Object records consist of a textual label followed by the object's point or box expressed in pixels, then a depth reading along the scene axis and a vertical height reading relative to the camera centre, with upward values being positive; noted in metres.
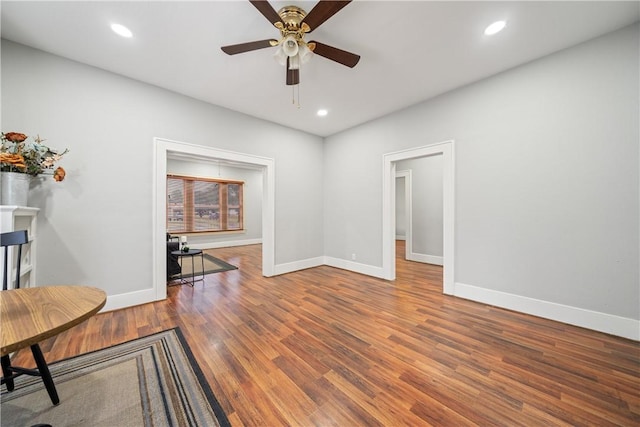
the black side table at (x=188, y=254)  3.70 -0.63
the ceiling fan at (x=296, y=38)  1.64 +1.48
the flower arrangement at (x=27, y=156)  1.96 +0.55
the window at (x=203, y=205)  6.87 +0.34
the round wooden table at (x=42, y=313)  0.74 -0.39
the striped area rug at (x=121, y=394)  1.29 -1.15
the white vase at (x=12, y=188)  2.02 +0.24
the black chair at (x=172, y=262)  3.88 -0.81
